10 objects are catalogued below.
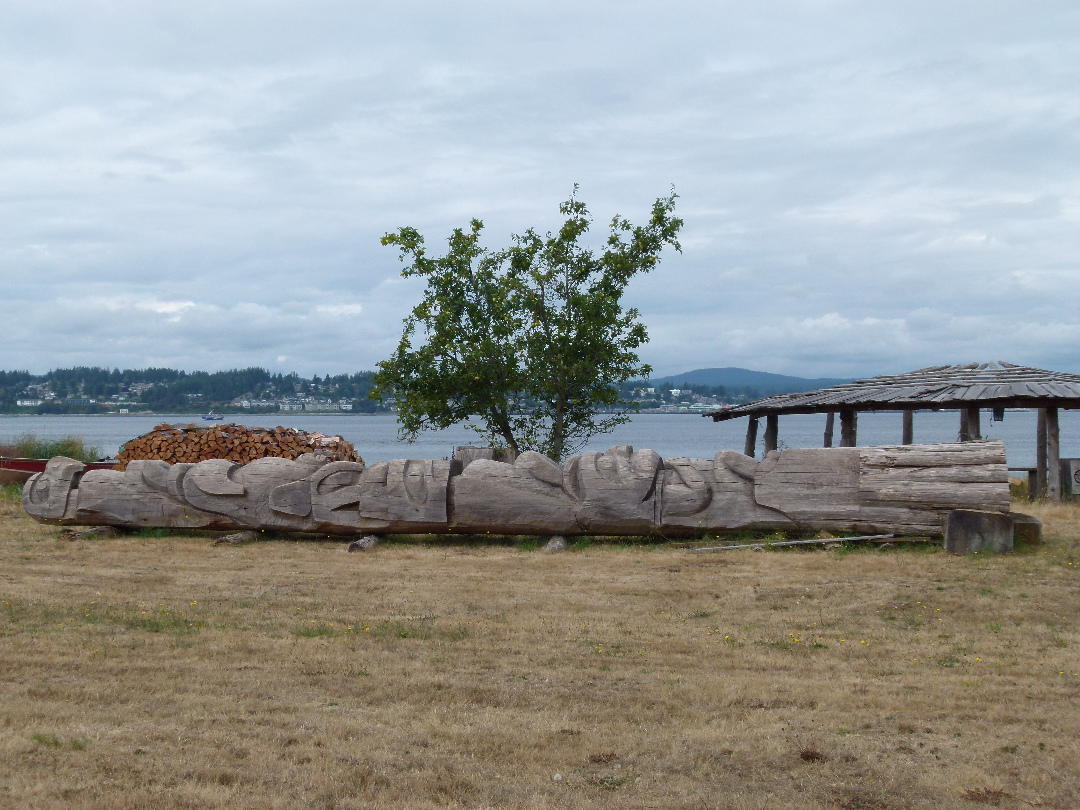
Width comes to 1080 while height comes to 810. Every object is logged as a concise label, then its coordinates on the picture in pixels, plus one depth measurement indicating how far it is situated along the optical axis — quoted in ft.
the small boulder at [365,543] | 40.70
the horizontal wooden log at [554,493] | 37.65
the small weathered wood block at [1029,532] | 36.96
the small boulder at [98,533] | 43.16
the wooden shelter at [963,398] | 50.03
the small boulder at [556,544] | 39.86
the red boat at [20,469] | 61.21
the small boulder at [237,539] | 41.68
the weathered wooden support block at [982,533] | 35.65
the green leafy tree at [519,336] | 52.80
